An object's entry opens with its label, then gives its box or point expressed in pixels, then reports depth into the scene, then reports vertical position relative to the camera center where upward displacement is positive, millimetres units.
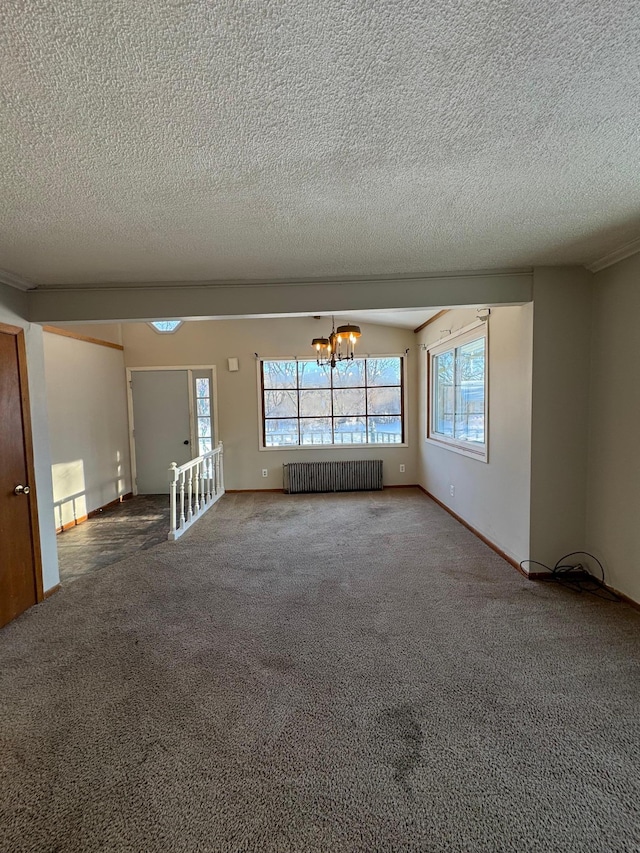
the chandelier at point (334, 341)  4387 +726
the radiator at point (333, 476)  6492 -1213
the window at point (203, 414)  6586 -151
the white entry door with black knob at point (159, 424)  6559 -300
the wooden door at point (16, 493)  2789 -599
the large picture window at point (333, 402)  6641 -14
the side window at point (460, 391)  4266 +85
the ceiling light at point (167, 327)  6400 +1267
